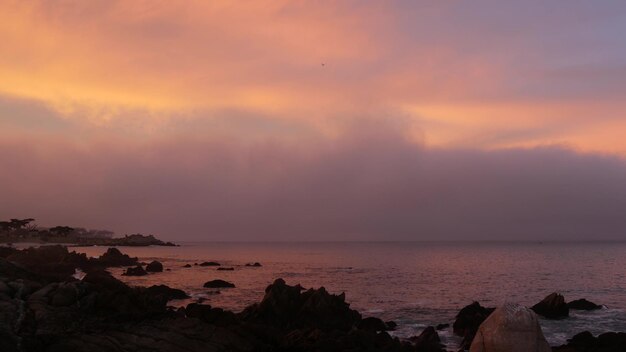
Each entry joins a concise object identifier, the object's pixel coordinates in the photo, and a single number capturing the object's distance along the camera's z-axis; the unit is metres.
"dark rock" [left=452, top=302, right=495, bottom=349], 33.31
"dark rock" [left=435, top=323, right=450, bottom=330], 37.91
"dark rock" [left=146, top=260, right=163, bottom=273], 86.38
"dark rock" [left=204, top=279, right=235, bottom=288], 62.66
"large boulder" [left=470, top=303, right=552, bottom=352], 18.19
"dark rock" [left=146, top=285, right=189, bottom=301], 49.44
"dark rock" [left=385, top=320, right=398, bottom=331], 37.28
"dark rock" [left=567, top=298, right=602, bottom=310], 48.56
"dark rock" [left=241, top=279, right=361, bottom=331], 34.97
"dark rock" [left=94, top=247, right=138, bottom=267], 98.15
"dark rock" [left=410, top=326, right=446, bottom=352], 27.44
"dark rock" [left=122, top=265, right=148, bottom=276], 77.19
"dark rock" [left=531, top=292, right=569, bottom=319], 43.12
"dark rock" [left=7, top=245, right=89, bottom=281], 56.32
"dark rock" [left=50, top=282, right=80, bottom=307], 23.32
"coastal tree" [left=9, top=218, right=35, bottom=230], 179.38
